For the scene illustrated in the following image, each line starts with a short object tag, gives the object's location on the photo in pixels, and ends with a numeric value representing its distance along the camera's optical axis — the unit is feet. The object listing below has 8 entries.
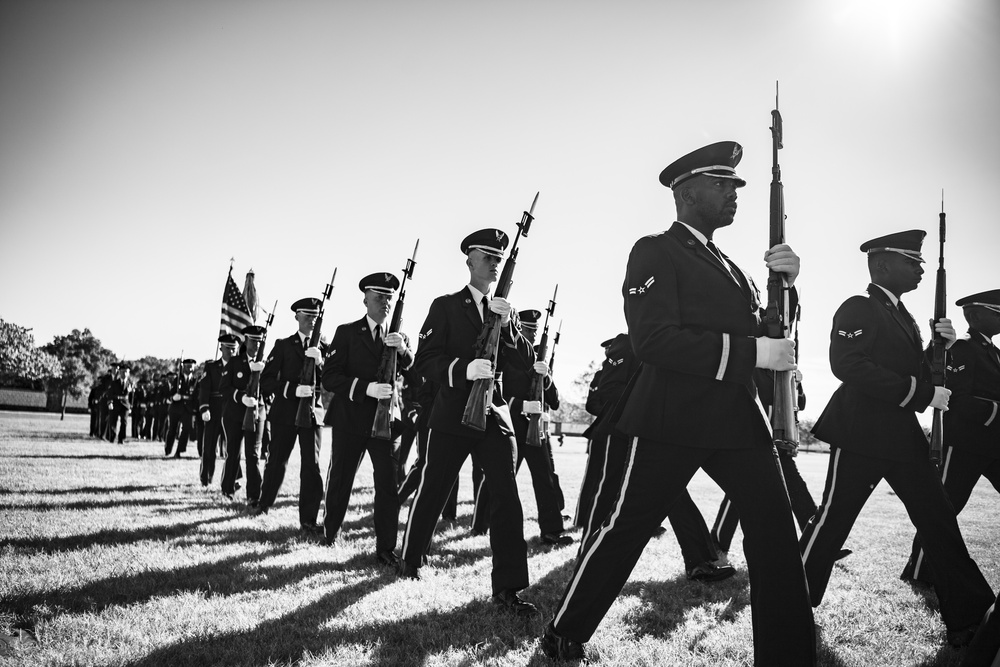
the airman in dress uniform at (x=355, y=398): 22.56
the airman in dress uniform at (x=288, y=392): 28.14
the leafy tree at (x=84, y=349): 286.25
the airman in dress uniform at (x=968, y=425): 19.02
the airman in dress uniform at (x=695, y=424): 10.27
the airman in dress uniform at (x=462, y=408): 16.63
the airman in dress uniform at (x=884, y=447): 14.33
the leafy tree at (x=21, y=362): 175.52
